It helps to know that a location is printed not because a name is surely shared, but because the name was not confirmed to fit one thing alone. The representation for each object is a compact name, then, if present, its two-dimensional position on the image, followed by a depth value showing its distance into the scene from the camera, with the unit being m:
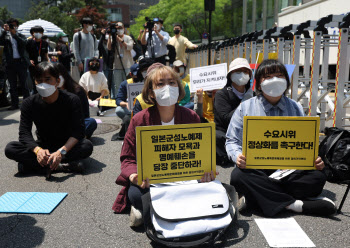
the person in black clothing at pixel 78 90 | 5.43
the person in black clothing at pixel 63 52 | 11.97
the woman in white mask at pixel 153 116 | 3.09
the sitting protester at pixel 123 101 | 6.52
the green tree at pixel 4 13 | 37.61
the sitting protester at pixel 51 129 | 4.46
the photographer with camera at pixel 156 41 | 9.39
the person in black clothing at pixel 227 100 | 4.94
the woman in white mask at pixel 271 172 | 3.26
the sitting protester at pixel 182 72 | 6.15
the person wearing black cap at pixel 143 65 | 6.21
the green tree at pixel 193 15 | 36.81
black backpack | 4.11
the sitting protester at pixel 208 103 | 5.40
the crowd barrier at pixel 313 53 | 5.10
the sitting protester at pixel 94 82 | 8.63
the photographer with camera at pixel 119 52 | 9.80
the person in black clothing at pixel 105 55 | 10.41
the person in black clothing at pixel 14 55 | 9.52
